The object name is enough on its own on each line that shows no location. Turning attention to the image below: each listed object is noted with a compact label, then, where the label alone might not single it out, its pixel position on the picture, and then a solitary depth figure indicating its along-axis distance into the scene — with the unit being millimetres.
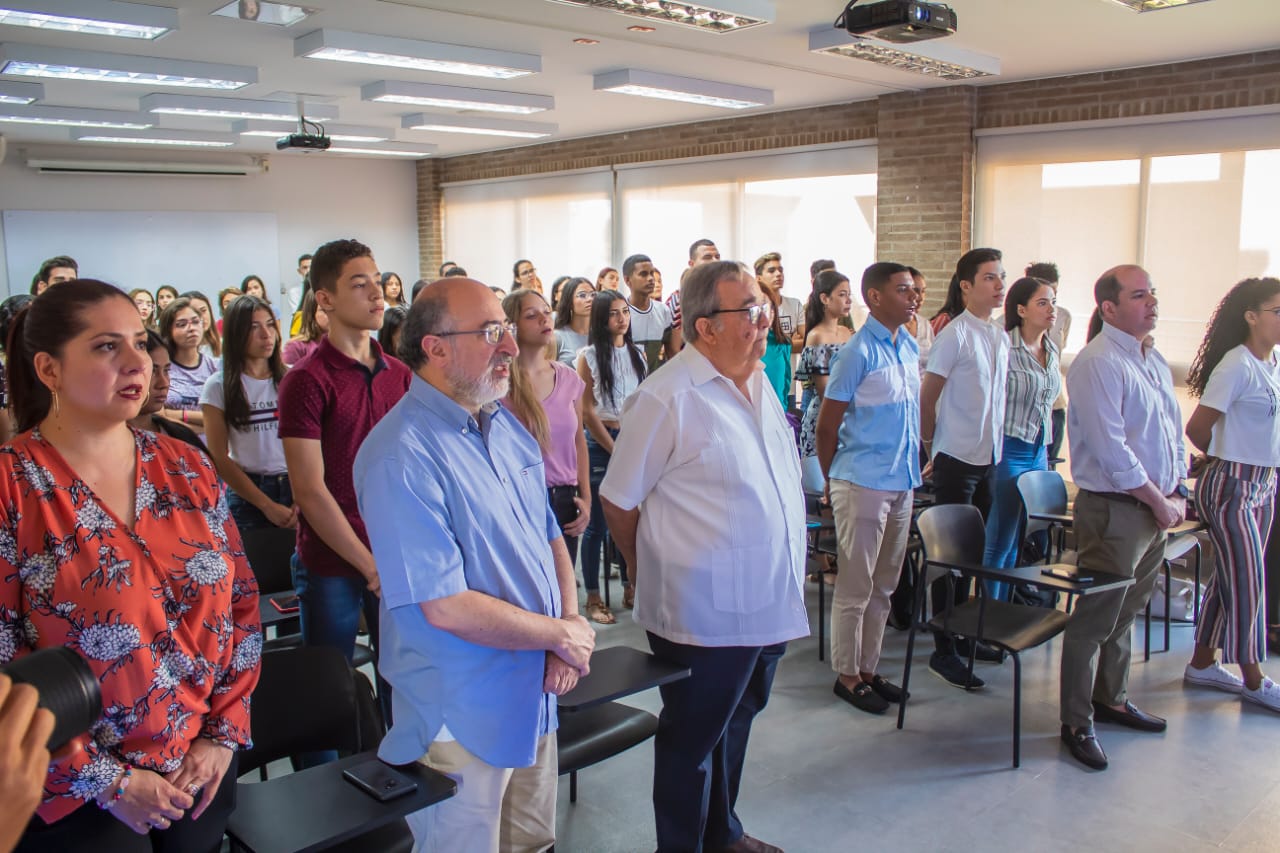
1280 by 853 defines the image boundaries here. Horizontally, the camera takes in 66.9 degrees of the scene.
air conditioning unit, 11359
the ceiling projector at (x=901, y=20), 4391
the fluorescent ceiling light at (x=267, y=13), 5125
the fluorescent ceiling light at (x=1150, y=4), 4730
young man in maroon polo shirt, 2535
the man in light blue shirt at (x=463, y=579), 1742
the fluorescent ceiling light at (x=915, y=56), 5727
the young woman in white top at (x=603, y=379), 4730
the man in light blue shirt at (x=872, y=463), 3584
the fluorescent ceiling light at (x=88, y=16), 4852
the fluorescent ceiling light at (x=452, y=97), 7359
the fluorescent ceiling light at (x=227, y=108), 7852
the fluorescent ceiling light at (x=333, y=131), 9539
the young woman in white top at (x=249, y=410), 3561
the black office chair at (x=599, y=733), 2389
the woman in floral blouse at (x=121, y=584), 1514
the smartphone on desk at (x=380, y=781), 1707
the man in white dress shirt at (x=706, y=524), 2336
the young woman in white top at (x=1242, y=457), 3682
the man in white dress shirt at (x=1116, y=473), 3307
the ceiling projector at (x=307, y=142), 8276
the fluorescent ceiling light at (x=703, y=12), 4867
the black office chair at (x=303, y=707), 2170
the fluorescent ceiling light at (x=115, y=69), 6047
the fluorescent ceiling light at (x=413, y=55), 5684
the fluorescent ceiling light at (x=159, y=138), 10172
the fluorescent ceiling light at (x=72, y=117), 8414
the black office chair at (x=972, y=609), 3266
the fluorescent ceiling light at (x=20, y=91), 7305
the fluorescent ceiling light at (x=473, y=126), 9195
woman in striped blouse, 4445
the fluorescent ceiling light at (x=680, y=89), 7020
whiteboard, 11406
